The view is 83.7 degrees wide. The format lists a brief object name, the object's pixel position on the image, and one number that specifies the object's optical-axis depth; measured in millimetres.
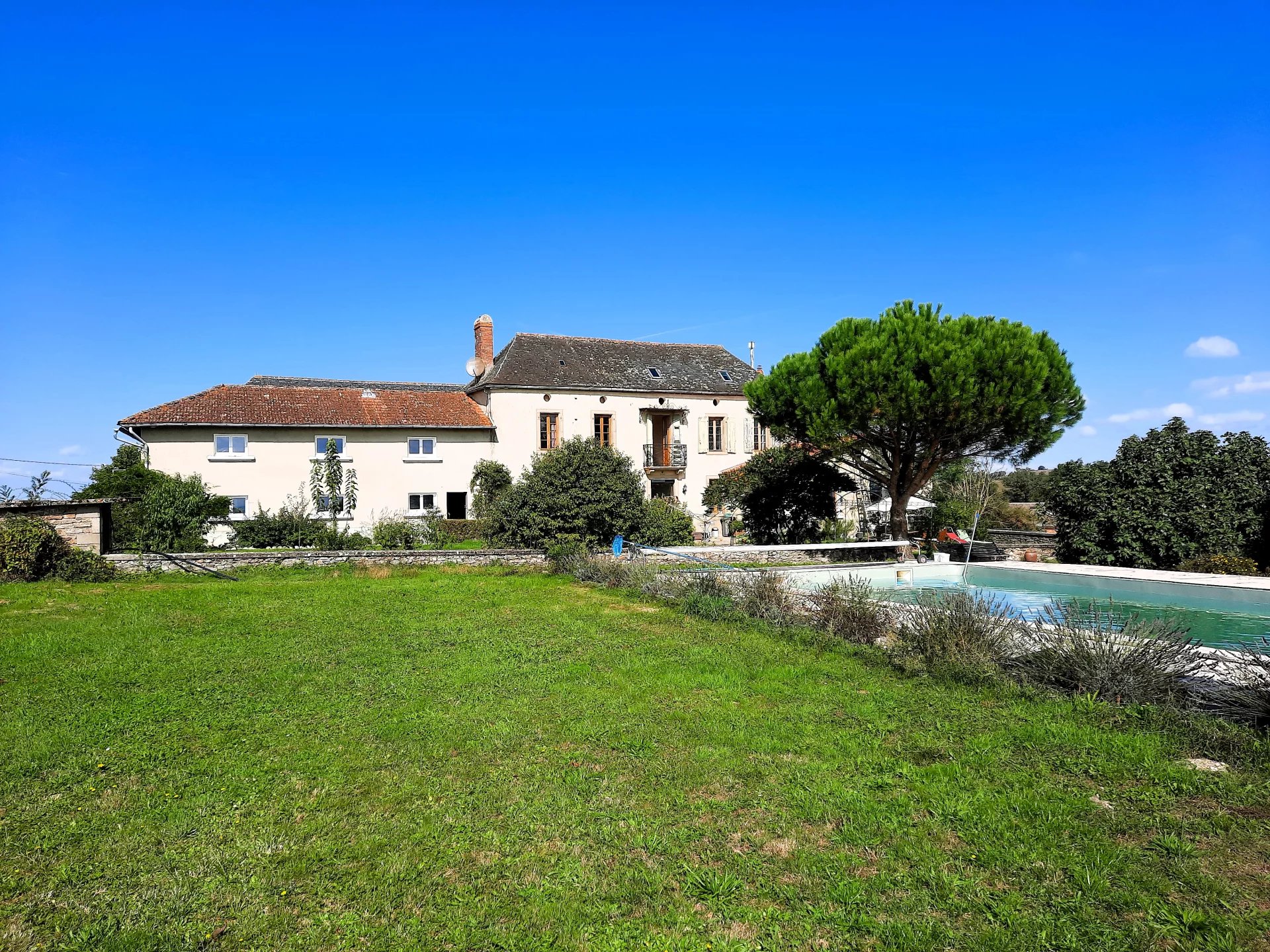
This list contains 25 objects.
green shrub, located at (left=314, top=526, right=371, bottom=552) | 20844
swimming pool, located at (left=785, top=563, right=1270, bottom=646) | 11562
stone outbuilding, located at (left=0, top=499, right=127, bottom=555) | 15469
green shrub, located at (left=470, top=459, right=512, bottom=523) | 27672
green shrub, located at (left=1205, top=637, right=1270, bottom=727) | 5488
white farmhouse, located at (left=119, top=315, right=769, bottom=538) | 25031
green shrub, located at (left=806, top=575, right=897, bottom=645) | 9047
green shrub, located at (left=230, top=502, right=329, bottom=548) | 22141
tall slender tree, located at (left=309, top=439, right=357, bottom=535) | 25875
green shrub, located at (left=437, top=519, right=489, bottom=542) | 25781
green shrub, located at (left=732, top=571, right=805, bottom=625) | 10367
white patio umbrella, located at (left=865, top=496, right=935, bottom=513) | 25359
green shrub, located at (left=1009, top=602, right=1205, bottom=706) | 6105
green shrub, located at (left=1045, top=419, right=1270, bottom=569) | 16016
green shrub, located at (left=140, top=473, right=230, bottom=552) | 18031
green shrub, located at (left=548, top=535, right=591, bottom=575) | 16531
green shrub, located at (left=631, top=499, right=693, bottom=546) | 18734
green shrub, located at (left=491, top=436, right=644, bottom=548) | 17719
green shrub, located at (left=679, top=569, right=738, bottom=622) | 10883
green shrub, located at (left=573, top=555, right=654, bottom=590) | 13805
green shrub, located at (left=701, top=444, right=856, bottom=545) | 24062
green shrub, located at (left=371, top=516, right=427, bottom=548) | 21266
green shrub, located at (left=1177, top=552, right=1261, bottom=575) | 15305
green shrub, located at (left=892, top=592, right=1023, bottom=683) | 7121
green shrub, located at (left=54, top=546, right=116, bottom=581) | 14570
